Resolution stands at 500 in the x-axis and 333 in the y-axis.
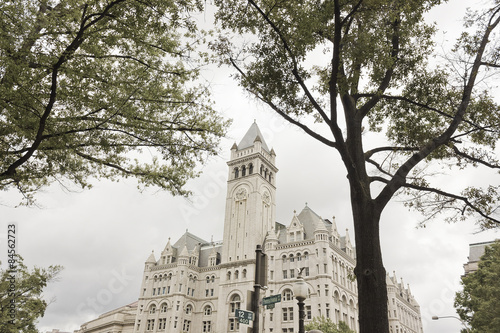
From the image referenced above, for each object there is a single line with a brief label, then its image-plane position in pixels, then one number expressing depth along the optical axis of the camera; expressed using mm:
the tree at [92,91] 8766
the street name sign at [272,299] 10273
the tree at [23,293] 19438
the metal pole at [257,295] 9297
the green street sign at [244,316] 9203
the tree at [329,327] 36972
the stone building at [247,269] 53594
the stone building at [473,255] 56594
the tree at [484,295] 23781
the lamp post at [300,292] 10130
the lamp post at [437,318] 29562
